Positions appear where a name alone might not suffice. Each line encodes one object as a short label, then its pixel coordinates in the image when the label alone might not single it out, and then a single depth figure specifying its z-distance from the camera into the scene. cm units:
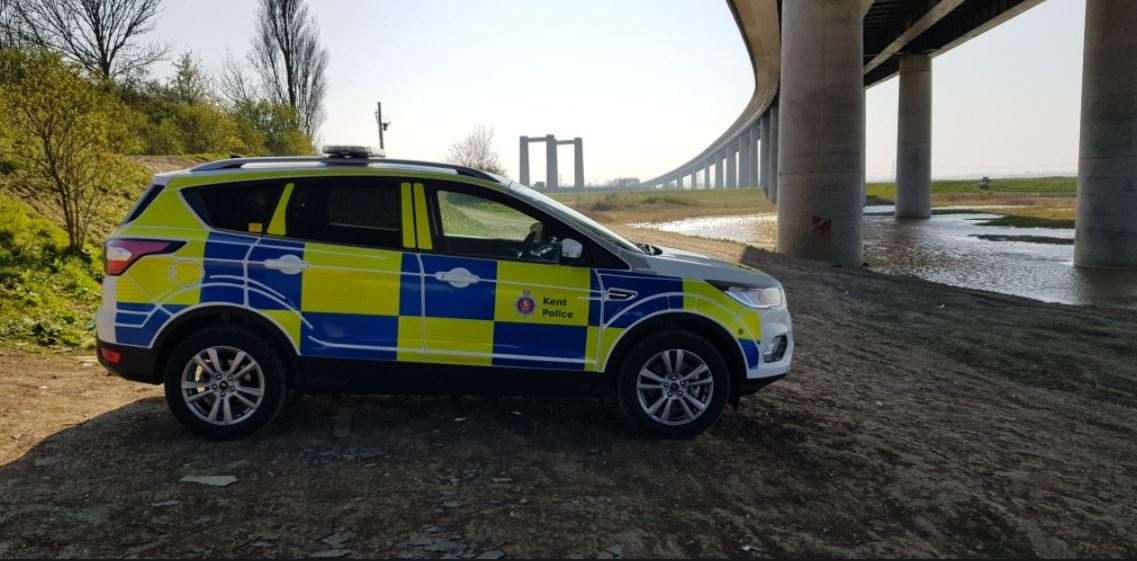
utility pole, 4250
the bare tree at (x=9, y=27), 2314
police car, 450
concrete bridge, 1900
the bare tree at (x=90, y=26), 2405
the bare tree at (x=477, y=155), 5040
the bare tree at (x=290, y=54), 3297
